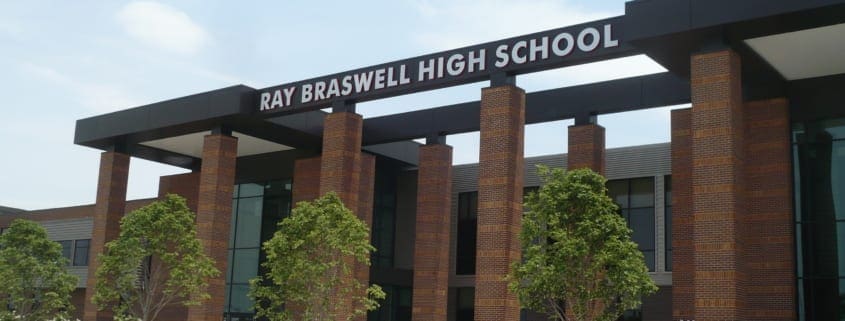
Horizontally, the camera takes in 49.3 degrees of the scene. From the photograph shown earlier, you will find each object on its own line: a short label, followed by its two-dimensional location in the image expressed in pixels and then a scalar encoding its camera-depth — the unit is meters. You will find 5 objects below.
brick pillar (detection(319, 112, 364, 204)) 36.94
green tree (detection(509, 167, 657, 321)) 24.30
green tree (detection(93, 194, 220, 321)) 36.00
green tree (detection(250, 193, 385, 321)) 29.34
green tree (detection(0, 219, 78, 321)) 41.19
